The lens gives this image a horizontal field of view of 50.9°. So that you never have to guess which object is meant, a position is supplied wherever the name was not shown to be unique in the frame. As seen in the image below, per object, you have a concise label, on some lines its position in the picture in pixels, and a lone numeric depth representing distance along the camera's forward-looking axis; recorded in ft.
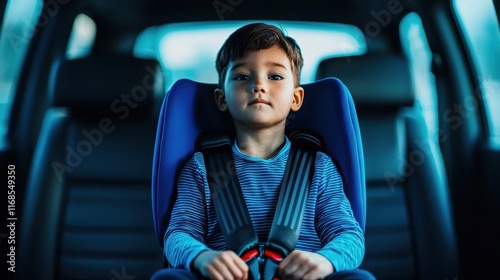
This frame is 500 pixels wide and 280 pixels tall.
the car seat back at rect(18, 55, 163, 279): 6.55
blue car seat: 5.01
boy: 4.69
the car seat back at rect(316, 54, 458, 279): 6.43
